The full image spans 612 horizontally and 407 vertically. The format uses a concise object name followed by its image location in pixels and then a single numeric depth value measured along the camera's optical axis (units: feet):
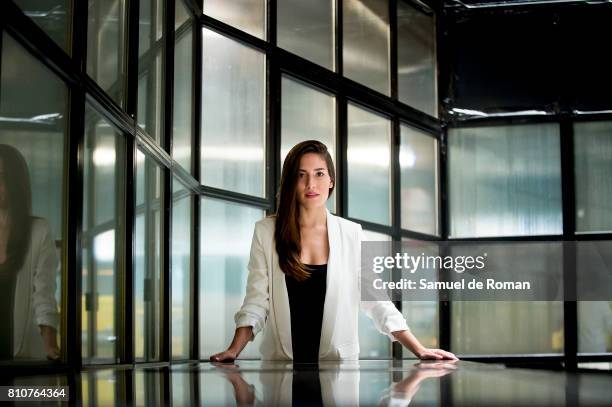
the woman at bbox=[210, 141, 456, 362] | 9.90
